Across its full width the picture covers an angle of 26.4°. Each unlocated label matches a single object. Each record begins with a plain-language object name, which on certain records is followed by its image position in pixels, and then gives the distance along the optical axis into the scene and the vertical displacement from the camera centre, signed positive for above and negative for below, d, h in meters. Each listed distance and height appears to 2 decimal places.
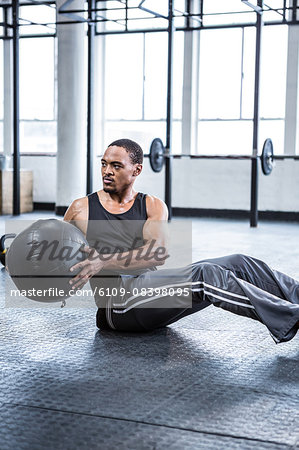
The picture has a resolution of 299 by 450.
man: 2.26 -0.49
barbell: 6.76 -0.15
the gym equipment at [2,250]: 3.72 -0.65
